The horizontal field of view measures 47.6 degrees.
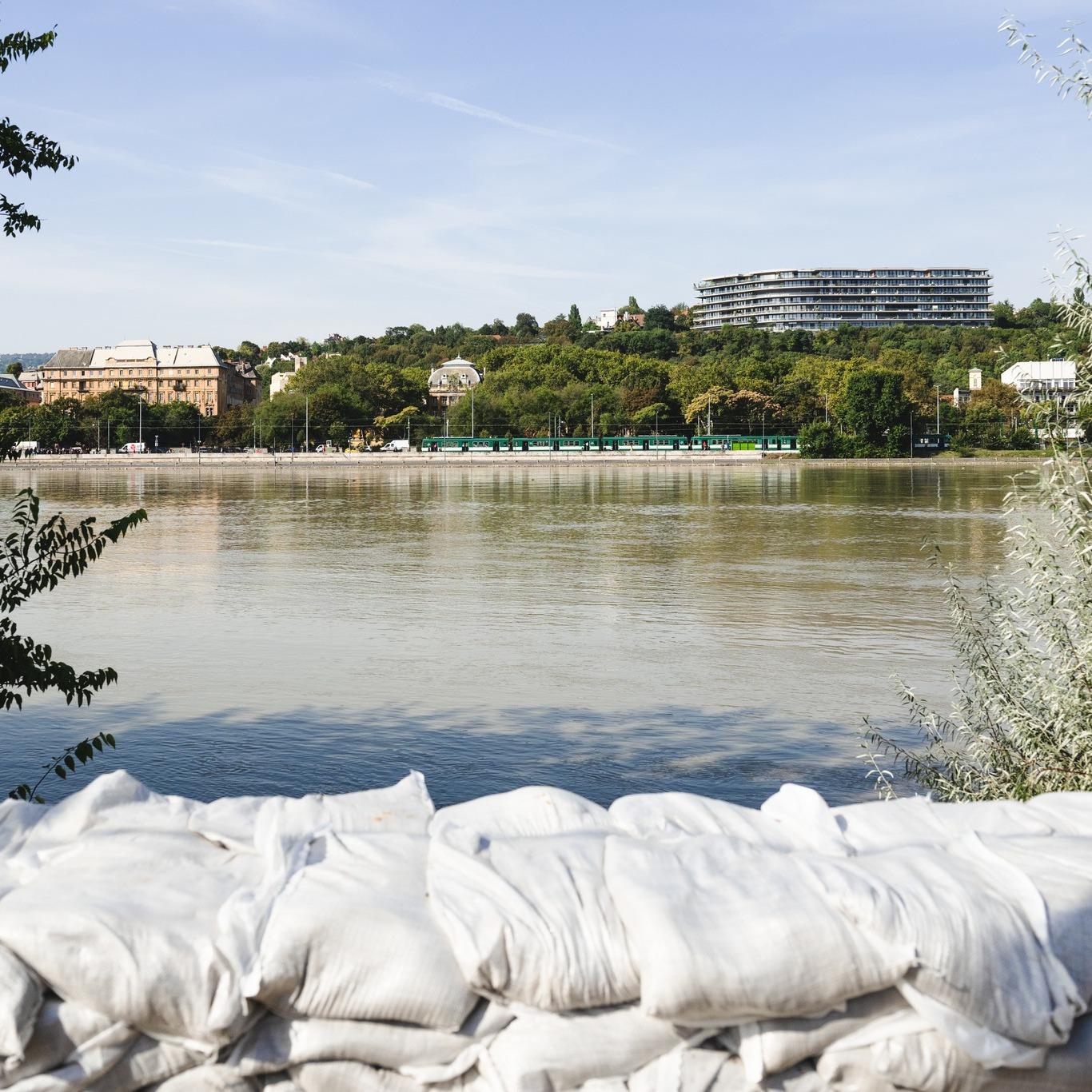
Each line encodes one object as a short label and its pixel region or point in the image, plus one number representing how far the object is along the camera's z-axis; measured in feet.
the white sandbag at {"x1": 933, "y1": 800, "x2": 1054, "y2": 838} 9.02
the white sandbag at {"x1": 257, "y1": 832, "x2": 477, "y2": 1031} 7.43
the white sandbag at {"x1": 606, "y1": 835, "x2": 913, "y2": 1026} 7.22
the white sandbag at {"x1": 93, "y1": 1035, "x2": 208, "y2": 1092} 7.55
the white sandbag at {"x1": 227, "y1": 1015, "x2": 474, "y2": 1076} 7.58
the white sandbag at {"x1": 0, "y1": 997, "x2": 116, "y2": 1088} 7.41
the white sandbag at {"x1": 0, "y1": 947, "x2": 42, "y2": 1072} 7.20
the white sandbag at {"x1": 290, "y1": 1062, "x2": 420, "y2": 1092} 7.63
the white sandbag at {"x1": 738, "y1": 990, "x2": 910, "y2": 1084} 7.46
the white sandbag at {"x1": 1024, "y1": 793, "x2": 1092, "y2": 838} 9.11
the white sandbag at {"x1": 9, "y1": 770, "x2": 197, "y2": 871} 8.79
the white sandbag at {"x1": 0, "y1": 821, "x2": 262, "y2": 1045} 7.32
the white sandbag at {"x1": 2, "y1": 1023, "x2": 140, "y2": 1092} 7.41
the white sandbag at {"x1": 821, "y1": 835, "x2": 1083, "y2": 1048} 7.28
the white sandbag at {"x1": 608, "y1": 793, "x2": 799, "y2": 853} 8.67
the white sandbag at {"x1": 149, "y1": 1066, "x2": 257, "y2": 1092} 7.57
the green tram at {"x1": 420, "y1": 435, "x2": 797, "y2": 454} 311.06
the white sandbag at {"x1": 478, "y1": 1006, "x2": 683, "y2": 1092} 7.49
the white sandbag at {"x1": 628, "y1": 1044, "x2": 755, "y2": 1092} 7.52
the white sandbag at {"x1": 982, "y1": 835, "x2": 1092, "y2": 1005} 7.57
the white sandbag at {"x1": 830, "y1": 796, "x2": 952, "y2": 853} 8.70
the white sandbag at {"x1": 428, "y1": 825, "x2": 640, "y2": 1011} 7.39
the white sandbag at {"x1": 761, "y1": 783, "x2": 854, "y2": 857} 8.55
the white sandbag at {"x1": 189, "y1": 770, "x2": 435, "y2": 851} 8.69
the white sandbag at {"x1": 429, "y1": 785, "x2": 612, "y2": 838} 9.04
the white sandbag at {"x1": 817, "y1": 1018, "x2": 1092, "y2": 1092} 7.45
